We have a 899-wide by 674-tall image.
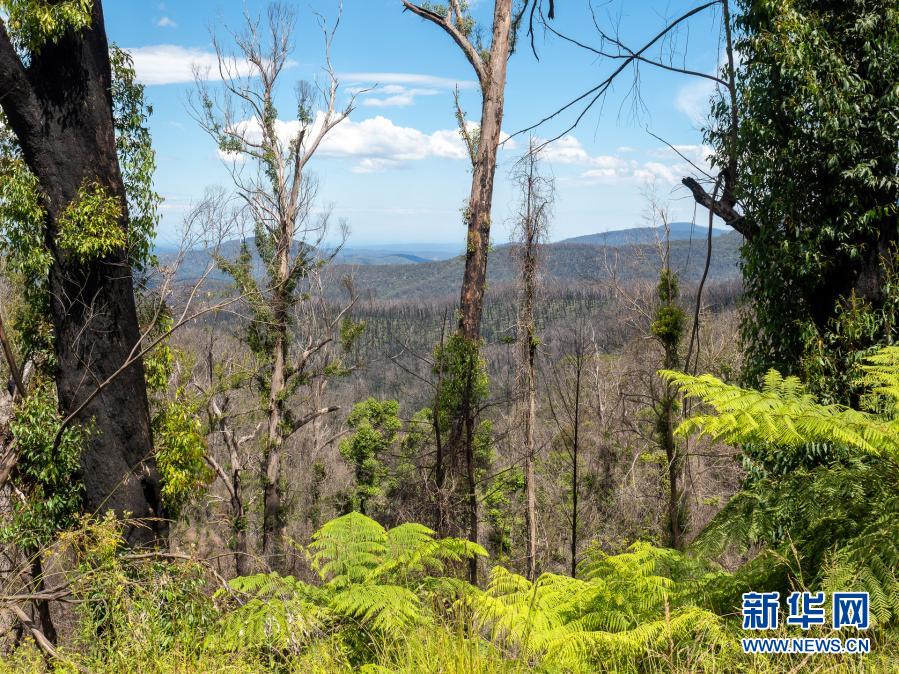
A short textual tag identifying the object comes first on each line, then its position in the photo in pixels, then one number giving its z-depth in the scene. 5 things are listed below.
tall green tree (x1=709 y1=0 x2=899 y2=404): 6.30
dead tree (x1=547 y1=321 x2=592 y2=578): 8.65
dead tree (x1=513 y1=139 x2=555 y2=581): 10.72
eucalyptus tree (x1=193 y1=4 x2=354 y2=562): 15.84
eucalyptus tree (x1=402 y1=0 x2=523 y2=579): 9.55
